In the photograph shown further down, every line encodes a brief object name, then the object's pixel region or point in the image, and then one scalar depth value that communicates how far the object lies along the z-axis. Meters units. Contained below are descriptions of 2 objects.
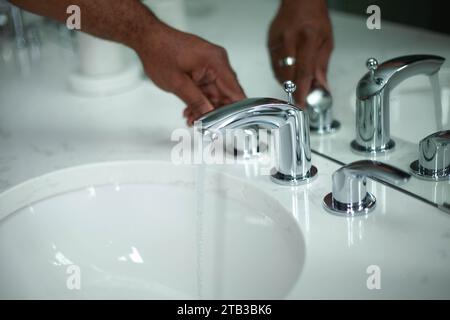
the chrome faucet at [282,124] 0.67
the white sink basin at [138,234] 0.76
